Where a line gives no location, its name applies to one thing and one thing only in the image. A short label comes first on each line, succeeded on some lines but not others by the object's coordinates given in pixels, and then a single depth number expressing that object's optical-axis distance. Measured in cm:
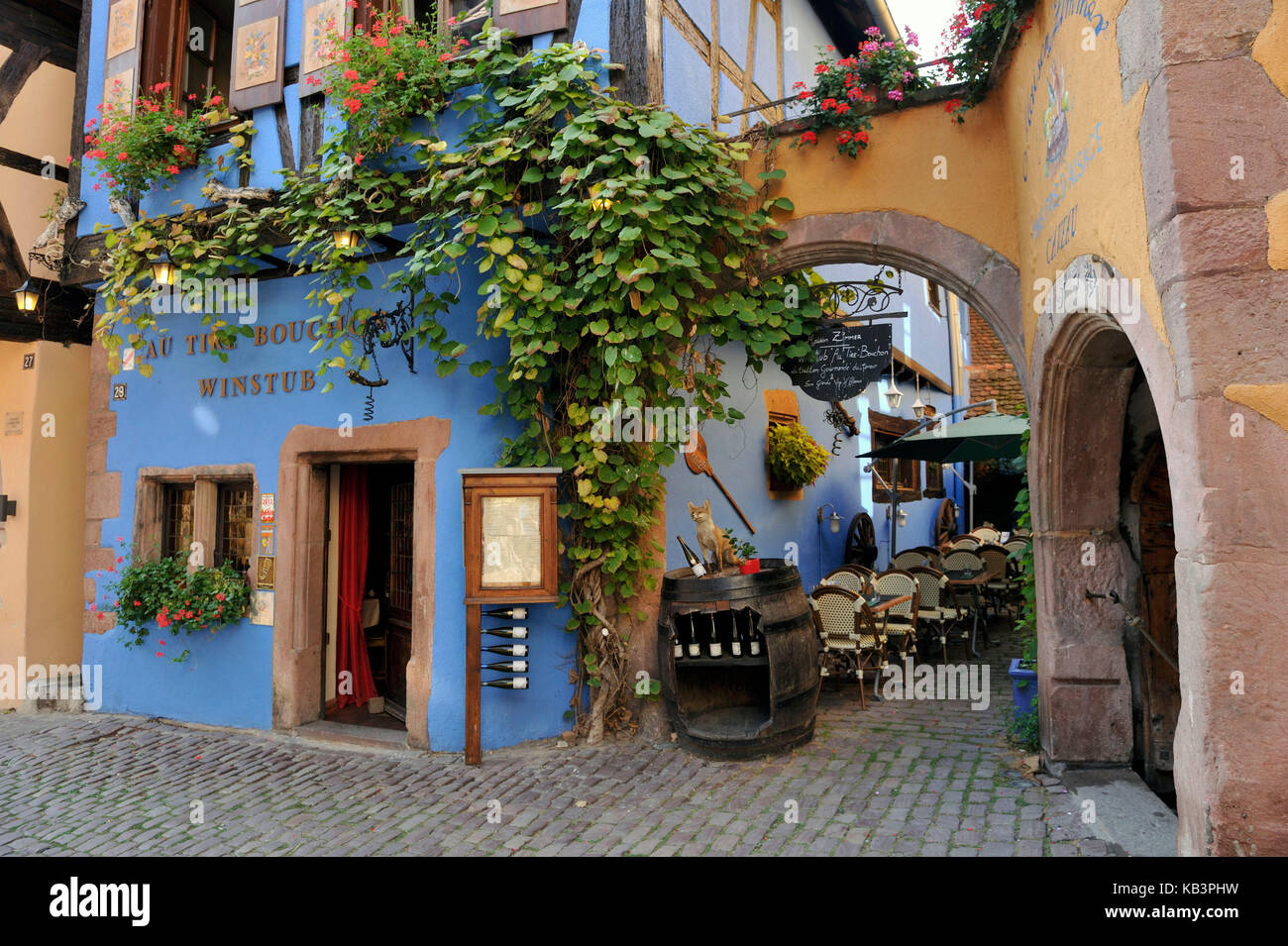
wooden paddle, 611
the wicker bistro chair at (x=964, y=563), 785
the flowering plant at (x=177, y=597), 603
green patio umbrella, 762
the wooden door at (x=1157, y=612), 421
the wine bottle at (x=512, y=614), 516
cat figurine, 527
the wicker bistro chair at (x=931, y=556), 841
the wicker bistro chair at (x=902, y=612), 641
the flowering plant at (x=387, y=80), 506
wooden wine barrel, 480
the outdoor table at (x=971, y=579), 749
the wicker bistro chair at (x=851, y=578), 681
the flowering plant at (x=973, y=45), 424
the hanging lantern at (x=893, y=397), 913
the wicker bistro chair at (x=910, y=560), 835
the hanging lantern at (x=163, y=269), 582
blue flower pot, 482
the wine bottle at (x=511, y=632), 511
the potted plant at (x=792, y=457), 758
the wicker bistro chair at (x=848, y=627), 595
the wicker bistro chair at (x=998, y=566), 852
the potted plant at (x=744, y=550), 663
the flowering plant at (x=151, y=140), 617
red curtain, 640
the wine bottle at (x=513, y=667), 509
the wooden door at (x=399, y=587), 632
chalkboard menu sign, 521
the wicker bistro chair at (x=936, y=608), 693
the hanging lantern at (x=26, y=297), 642
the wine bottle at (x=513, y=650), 511
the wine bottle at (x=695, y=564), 511
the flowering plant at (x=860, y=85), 482
